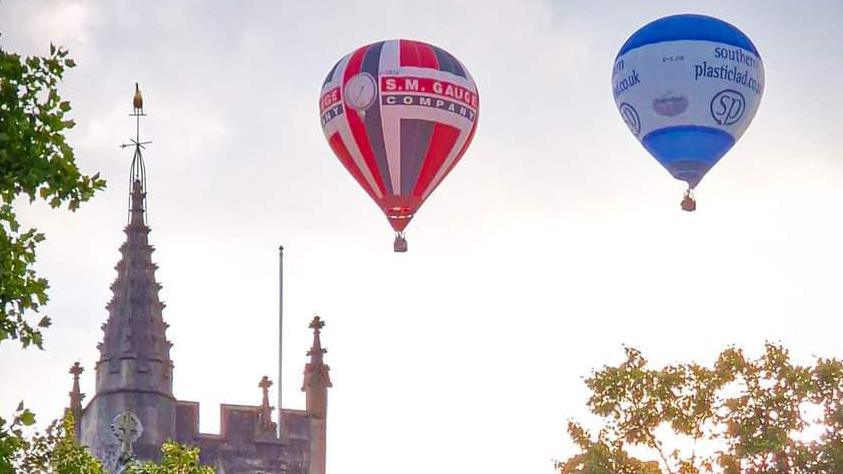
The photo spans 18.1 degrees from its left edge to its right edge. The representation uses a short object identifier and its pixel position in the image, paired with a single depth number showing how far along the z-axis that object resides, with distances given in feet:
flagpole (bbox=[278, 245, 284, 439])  278.87
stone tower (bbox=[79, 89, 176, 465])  266.98
